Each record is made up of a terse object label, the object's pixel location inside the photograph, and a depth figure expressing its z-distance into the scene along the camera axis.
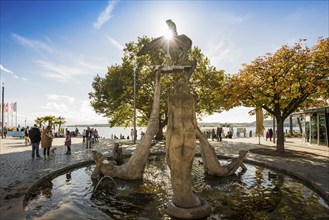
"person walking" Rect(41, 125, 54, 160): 14.15
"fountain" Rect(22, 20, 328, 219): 5.68
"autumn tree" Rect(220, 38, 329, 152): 14.34
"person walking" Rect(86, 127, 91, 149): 20.81
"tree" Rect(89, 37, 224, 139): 25.72
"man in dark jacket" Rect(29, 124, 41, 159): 13.73
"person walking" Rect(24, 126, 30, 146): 24.15
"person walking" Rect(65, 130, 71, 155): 16.37
